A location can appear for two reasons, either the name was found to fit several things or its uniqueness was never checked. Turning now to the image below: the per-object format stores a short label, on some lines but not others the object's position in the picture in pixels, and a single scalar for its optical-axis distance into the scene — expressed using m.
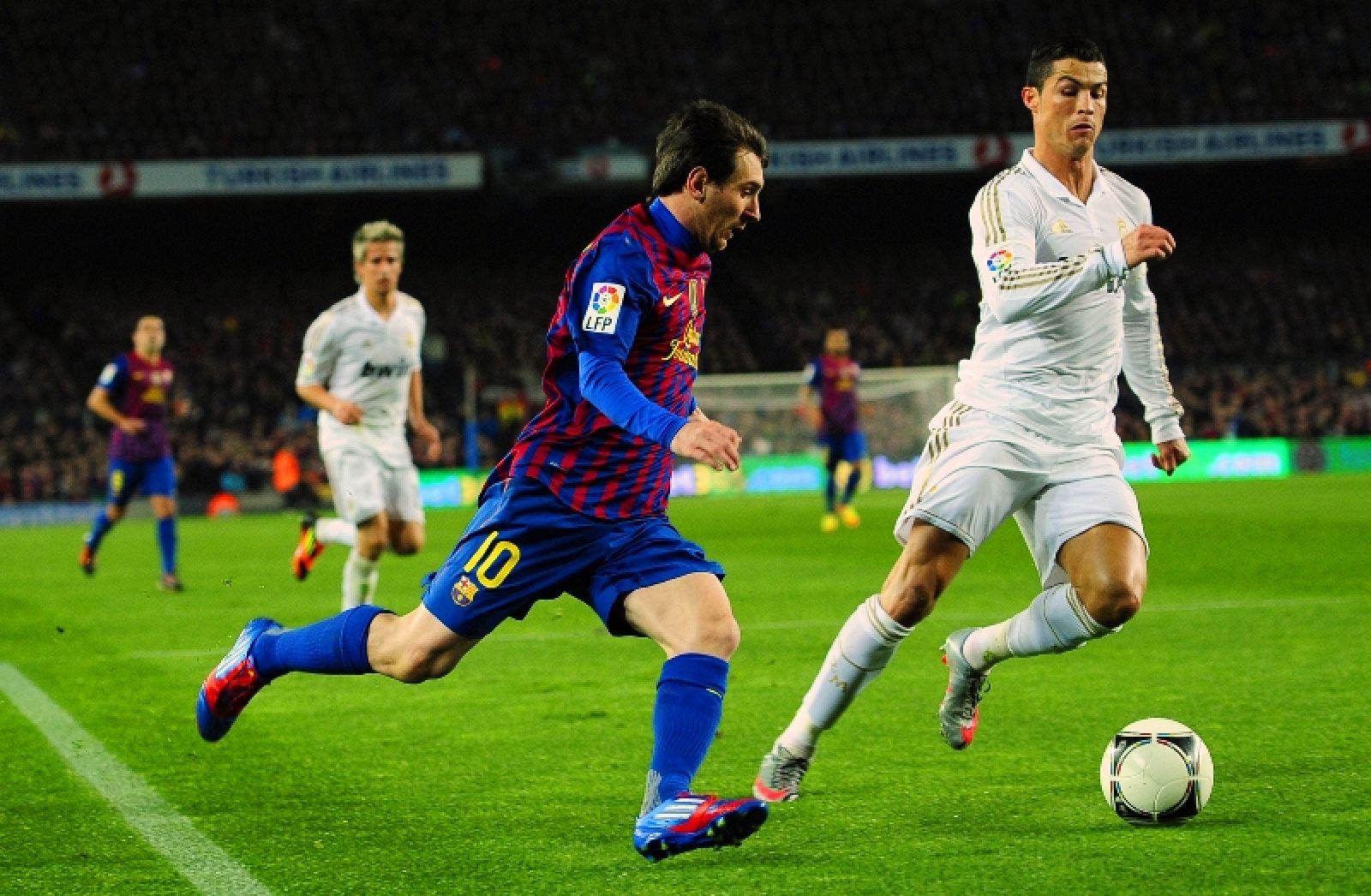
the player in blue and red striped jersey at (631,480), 8.21
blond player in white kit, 18.59
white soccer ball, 8.77
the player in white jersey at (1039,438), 9.65
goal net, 54.25
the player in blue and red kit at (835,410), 36.56
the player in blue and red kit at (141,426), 25.78
